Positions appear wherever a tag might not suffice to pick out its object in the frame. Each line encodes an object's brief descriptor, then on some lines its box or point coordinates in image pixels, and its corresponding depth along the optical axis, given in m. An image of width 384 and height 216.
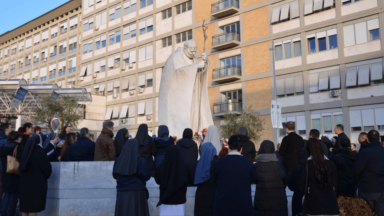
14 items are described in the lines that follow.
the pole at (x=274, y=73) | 29.58
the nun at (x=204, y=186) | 5.59
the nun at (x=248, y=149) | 7.88
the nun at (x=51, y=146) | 8.57
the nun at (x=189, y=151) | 5.91
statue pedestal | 7.64
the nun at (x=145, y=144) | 7.05
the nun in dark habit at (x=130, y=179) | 5.58
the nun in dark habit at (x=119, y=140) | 7.61
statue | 10.62
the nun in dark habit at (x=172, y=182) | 5.69
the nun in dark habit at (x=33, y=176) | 6.88
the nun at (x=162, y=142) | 7.31
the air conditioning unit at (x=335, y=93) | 28.33
